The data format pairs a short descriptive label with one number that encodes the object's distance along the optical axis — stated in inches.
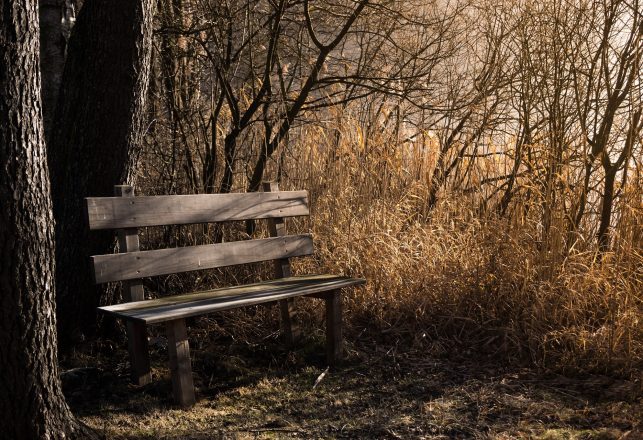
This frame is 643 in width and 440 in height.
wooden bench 117.9
